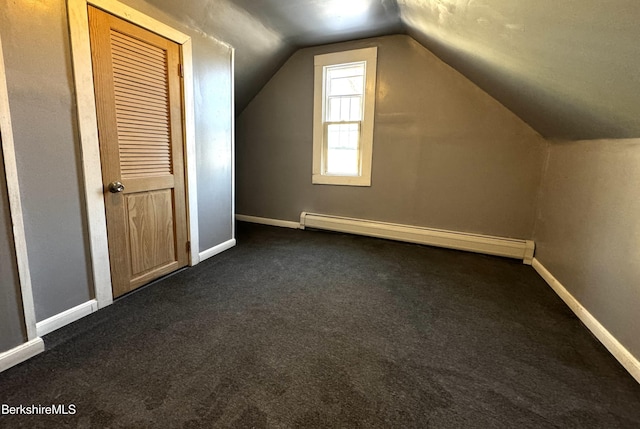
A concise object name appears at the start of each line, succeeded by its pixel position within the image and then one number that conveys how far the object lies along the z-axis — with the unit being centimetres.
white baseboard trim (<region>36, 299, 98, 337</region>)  177
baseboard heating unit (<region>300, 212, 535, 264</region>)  321
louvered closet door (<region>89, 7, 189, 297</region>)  201
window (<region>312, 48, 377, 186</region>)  373
